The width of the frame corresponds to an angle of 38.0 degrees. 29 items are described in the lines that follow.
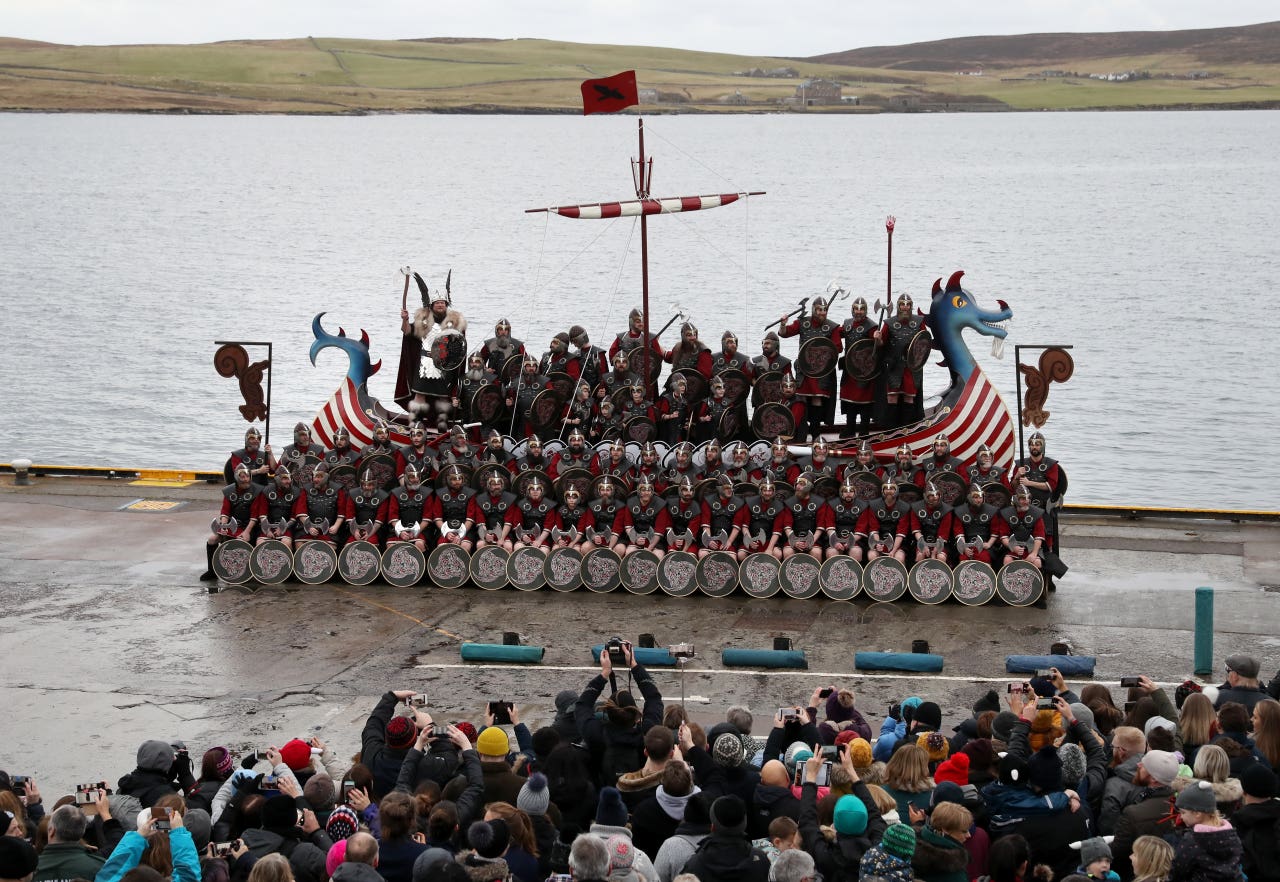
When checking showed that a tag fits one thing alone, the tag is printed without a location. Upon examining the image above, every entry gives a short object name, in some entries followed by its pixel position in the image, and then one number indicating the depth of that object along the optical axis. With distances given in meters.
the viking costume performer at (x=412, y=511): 23.75
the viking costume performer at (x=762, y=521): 23.02
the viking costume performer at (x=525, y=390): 25.47
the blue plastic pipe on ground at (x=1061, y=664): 19.86
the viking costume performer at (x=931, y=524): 22.59
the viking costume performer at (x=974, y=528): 22.56
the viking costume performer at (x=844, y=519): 22.84
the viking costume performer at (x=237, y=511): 24.00
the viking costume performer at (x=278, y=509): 23.97
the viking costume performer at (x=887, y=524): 22.78
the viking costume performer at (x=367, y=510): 23.81
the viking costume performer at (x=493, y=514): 23.55
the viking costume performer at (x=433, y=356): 26.20
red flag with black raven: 25.56
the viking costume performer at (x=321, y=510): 23.94
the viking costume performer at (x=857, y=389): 25.44
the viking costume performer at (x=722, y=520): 23.08
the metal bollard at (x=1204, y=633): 19.97
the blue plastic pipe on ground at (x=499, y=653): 20.50
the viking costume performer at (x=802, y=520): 22.91
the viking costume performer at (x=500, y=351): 25.89
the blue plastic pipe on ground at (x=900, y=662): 20.05
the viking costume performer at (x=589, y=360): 25.81
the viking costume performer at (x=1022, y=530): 22.45
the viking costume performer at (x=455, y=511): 23.61
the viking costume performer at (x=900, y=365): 25.25
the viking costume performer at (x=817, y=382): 25.56
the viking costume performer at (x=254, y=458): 24.19
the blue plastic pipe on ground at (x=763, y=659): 20.25
